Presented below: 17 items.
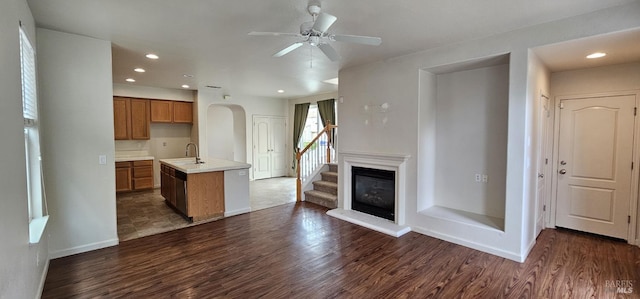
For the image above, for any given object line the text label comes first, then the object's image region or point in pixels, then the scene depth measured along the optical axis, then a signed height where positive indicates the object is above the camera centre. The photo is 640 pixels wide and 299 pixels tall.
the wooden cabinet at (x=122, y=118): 6.65 +0.49
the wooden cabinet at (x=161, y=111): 7.13 +0.70
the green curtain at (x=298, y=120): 8.84 +0.60
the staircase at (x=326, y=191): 5.62 -1.06
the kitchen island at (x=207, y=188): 4.62 -0.82
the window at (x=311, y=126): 8.73 +0.40
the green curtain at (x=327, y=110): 7.91 +0.81
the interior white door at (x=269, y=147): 8.90 -0.24
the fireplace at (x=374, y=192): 4.34 -0.86
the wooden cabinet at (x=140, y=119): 6.89 +0.49
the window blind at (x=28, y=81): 2.47 +0.53
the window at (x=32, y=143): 2.56 -0.04
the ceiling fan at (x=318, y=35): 2.31 +0.91
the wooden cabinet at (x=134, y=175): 6.65 -0.85
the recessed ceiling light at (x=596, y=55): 3.29 +0.98
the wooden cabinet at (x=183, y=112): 7.43 +0.70
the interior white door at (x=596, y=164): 3.77 -0.33
